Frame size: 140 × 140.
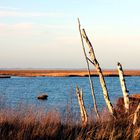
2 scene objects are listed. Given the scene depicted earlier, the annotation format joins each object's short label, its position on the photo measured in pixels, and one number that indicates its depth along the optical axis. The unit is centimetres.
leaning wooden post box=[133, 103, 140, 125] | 1167
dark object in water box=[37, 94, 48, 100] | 4596
